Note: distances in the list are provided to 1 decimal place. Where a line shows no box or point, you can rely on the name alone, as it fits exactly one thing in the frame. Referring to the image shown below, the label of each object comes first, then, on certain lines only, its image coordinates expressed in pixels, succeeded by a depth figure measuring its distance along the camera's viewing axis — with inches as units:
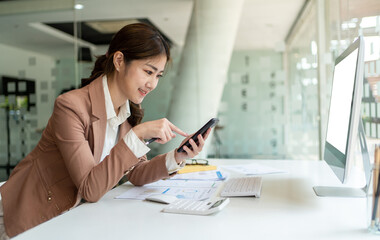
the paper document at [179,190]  51.9
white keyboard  50.2
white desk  35.0
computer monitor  39.3
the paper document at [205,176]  64.2
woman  48.2
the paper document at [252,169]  69.9
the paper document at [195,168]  71.4
